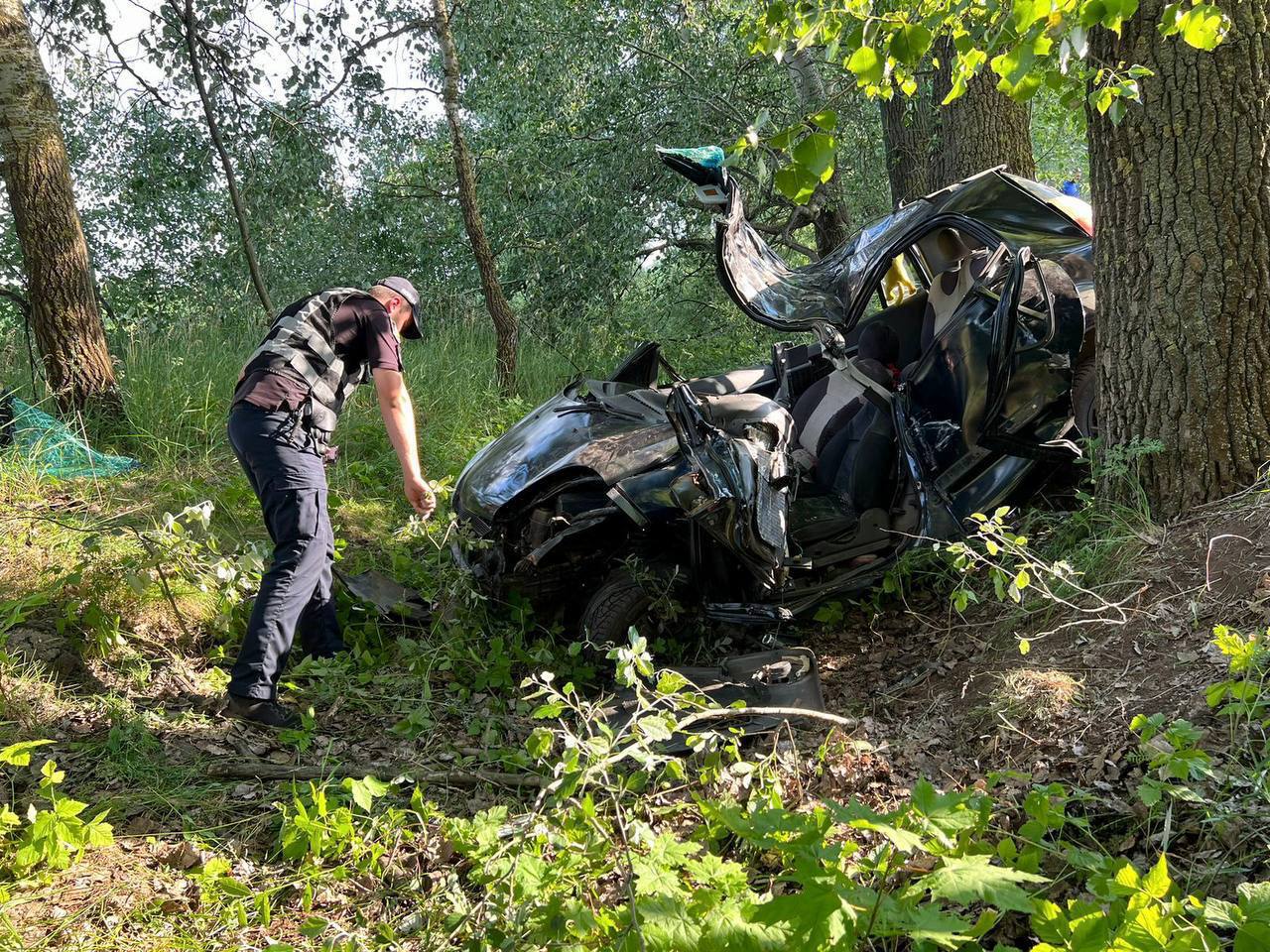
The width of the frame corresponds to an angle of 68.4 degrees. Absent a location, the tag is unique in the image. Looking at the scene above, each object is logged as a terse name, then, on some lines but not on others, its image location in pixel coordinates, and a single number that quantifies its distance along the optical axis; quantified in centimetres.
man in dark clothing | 374
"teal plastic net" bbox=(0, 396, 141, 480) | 523
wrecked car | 384
